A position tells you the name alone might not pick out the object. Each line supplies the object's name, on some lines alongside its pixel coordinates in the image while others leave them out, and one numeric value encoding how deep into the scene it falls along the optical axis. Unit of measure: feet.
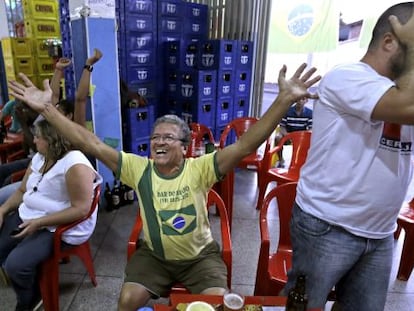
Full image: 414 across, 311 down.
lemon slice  3.40
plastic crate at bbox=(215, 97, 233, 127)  13.94
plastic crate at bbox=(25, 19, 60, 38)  17.10
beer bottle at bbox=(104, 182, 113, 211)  10.46
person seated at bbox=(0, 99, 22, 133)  11.76
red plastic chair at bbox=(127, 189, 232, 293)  5.34
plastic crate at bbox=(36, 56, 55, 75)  17.83
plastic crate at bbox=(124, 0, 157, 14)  12.04
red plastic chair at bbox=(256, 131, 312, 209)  9.64
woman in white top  5.65
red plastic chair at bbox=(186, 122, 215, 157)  11.05
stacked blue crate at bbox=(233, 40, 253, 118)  14.15
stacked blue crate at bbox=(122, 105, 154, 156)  11.01
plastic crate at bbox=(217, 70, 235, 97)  13.61
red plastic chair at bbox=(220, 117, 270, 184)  10.89
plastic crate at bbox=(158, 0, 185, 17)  13.25
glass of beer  3.41
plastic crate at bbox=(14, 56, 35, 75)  16.92
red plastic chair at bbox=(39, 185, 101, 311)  5.86
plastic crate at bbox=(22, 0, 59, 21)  16.52
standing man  3.13
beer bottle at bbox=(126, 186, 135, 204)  10.96
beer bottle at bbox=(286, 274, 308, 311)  3.28
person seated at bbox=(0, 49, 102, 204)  7.67
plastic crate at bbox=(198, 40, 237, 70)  13.24
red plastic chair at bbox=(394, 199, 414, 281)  7.34
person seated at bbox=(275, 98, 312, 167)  13.65
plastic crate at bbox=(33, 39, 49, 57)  17.44
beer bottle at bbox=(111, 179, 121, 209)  10.47
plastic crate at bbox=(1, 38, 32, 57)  16.63
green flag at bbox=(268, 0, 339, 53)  14.61
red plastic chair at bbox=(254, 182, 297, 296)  5.37
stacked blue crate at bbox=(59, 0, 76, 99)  9.28
